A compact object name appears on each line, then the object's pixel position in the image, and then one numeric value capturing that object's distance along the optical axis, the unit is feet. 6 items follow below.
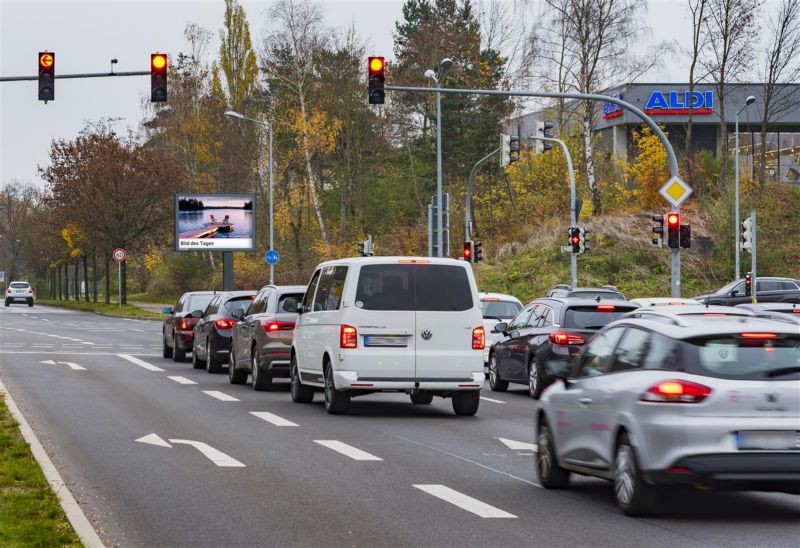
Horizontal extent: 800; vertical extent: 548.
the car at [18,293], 328.29
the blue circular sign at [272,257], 202.91
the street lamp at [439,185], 146.51
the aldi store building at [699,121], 257.75
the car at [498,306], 102.63
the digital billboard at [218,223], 205.77
